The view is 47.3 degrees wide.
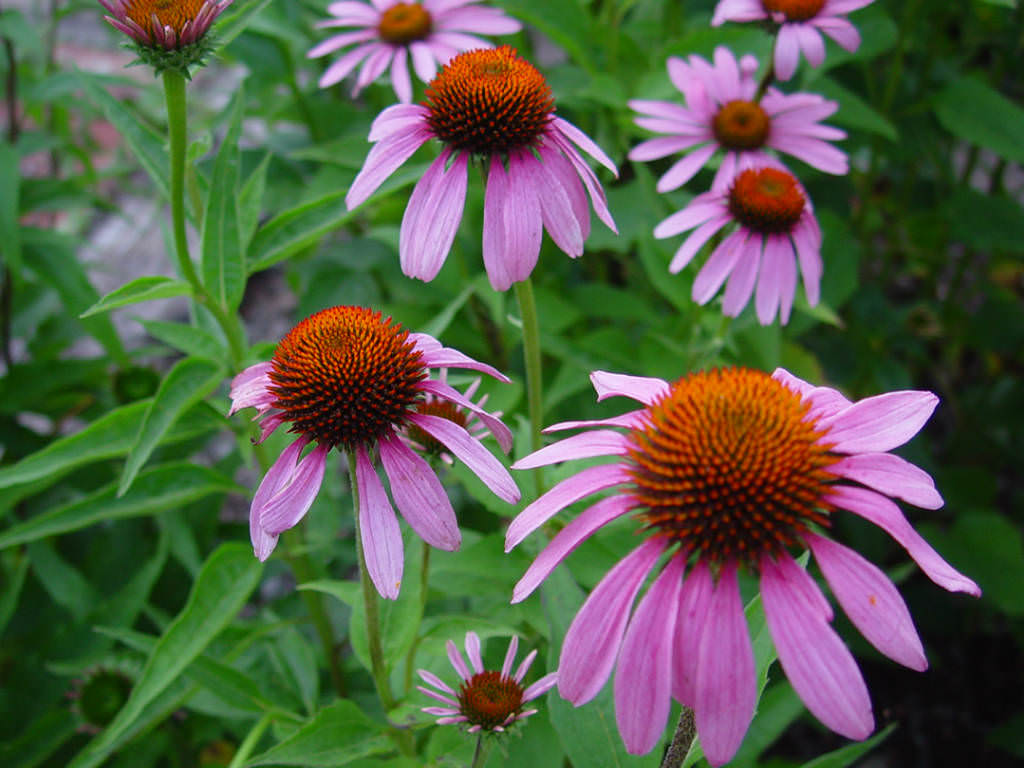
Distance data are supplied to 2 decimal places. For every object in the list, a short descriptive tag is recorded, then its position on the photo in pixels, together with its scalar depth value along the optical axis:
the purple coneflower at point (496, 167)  0.26
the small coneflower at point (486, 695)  0.26
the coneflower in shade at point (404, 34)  0.40
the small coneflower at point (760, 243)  0.35
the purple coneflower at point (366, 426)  0.24
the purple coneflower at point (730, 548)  0.21
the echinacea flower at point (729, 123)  0.38
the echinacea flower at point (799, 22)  0.37
